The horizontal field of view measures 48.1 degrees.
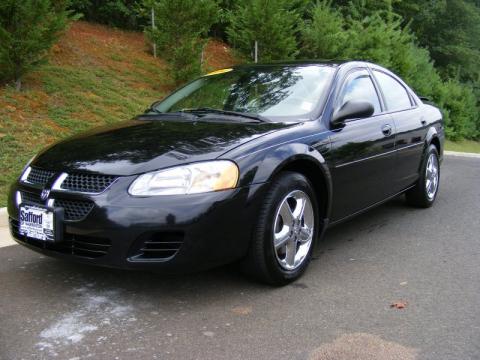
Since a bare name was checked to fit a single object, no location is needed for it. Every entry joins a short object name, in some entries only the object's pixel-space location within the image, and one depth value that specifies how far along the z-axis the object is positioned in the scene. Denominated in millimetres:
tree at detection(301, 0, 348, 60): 15625
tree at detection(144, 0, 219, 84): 11281
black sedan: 3018
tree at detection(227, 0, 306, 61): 13070
